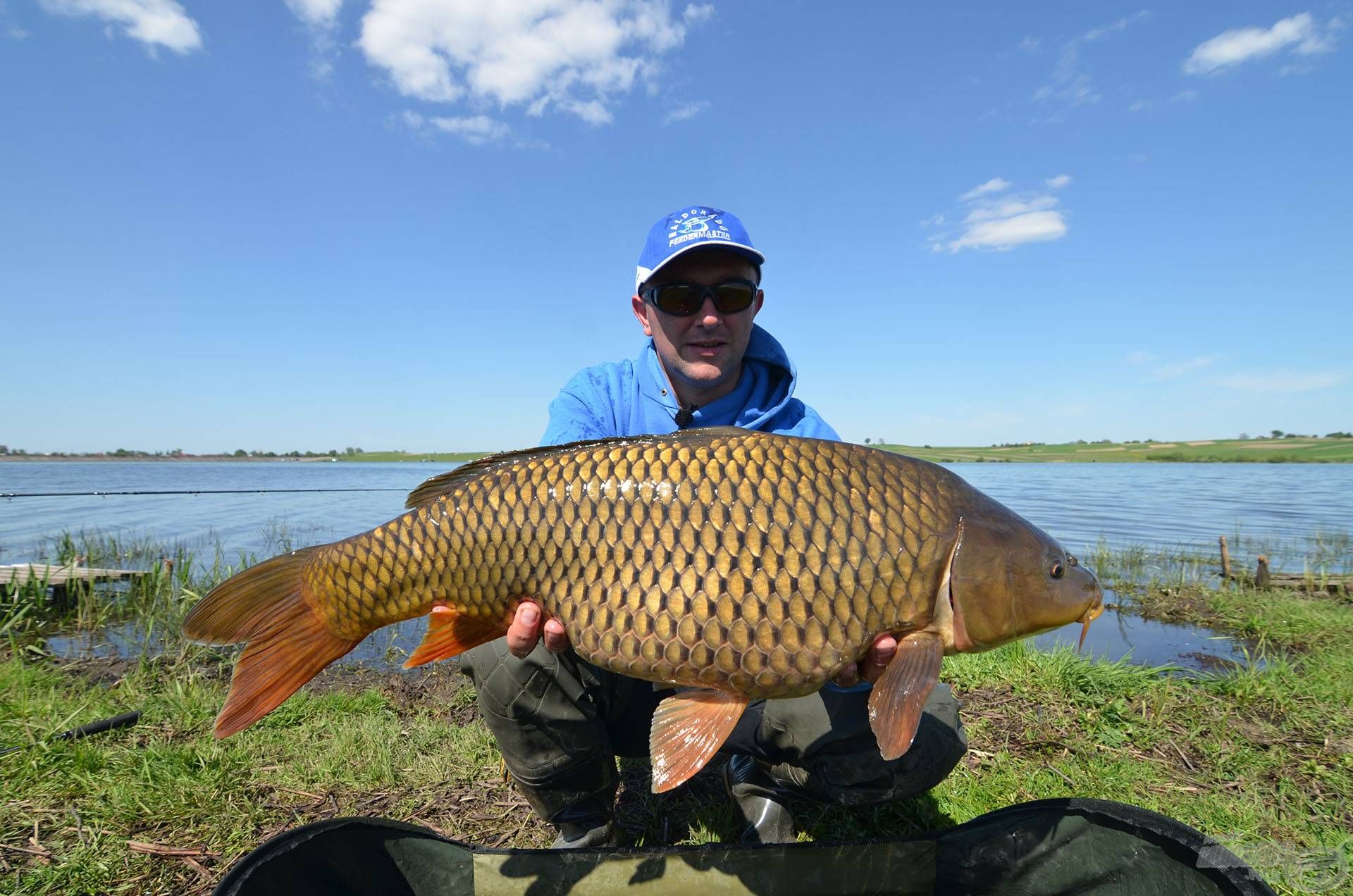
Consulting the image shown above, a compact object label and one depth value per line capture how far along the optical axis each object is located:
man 1.72
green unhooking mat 1.32
